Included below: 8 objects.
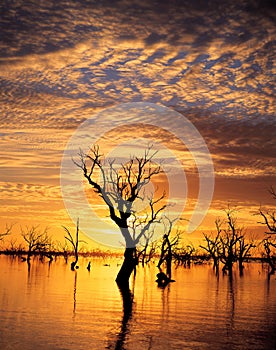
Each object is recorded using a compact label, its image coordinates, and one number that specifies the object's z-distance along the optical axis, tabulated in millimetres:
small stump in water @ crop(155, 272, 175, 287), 44750
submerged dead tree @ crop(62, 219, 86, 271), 77975
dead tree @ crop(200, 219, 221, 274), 88994
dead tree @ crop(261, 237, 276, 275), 80738
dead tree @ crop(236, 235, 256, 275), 86300
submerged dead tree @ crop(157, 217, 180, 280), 73250
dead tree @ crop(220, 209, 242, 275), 79944
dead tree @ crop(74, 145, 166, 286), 38531
